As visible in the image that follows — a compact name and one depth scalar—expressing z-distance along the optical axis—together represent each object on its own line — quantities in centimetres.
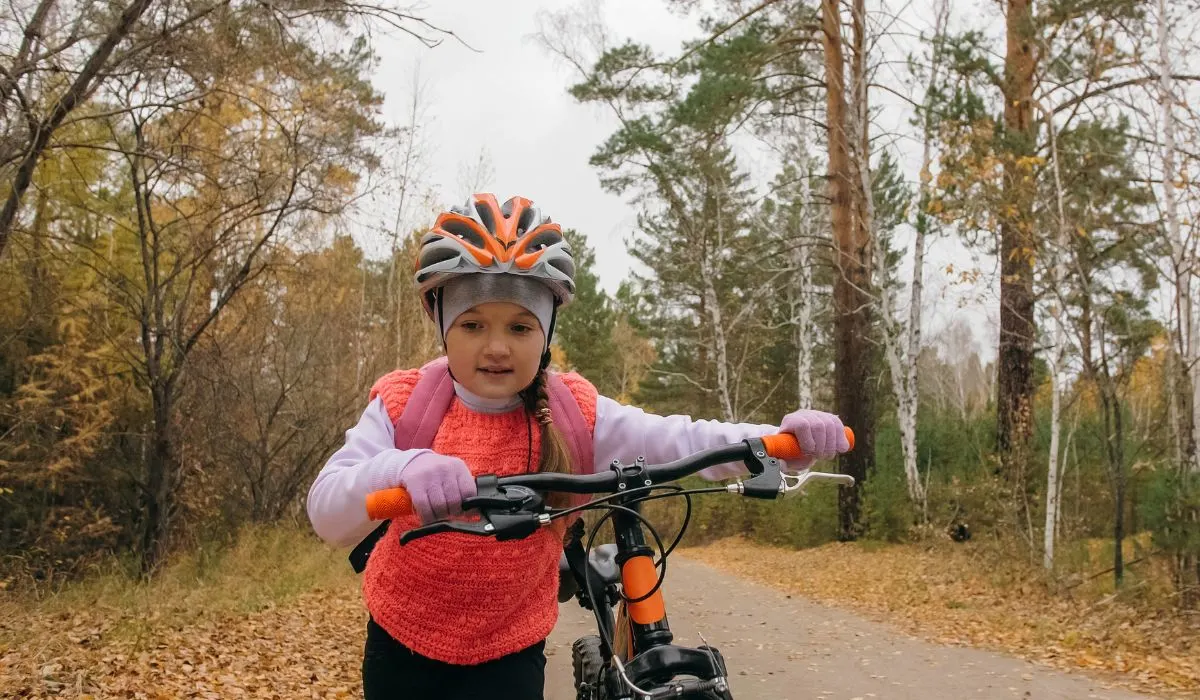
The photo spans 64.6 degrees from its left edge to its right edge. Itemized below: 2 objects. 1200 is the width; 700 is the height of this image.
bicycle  173
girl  234
